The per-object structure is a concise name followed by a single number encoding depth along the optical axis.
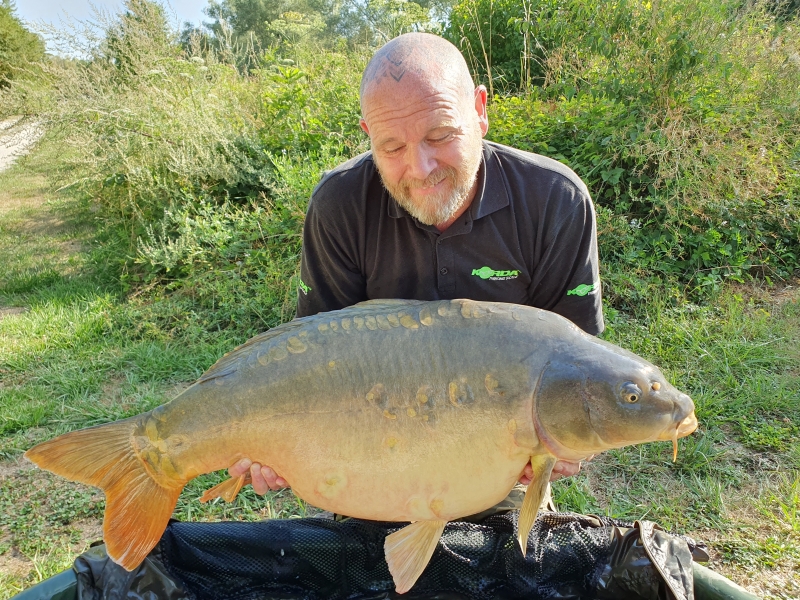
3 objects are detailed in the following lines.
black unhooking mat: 1.72
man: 1.65
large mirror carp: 1.34
